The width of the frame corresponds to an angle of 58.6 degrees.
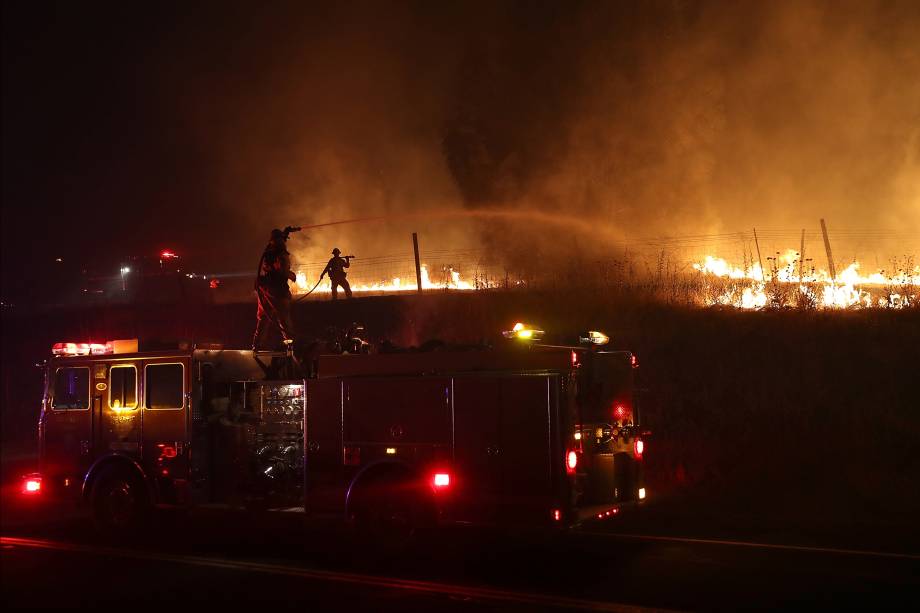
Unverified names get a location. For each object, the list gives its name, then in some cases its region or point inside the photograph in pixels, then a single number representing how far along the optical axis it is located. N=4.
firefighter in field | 18.51
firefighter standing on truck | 11.30
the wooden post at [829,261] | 20.53
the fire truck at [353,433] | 8.08
